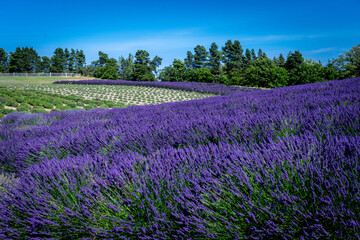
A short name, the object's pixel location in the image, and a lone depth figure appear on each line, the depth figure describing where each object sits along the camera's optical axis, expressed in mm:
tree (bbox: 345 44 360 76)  44684
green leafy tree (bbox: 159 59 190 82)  45656
